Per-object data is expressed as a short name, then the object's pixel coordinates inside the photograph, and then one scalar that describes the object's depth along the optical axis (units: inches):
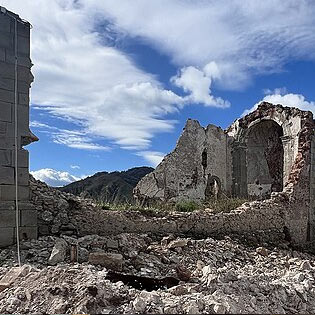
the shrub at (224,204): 305.0
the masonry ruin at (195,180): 206.4
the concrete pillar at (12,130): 200.3
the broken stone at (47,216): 217.1
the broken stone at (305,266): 186.4
